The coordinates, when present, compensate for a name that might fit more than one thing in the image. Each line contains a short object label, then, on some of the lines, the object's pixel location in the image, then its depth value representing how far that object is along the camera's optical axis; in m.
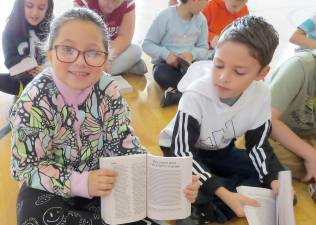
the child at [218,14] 2.10
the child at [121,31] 1.76
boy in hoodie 1.03
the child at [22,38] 1.58
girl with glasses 0.88
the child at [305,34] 1.75
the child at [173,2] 2.10
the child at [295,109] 1.25
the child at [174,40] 1.86
